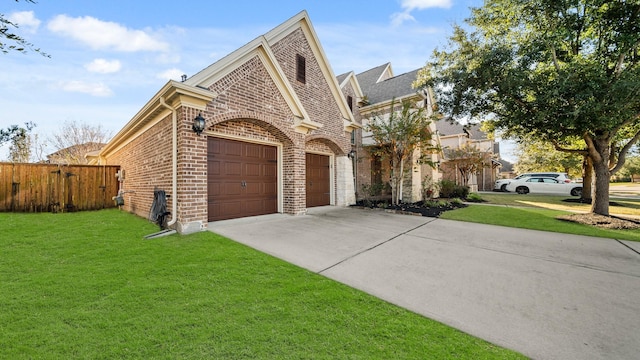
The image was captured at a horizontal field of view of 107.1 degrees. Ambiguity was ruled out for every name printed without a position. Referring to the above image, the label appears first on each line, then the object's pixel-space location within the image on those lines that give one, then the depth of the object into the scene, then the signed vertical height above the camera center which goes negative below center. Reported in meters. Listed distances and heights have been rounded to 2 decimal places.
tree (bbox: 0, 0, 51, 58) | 2.15 +1.35
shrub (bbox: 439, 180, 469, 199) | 14.40 -0.59
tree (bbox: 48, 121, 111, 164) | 20.78 +3.98
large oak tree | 6.30 +3.34
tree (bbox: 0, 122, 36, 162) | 15.84 +3.01
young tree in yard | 9.51 +1.71
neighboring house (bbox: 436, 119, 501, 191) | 18.65 +1.93
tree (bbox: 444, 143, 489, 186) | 15.97 +1.46
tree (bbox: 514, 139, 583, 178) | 22.81 +1.83
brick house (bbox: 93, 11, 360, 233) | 5.37 +1.39
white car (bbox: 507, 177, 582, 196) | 16.75 -0.48
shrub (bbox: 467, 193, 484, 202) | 13.83 -1.05
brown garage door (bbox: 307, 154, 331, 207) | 9.52 +0.06
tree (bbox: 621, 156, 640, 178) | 35.59 +1.88
